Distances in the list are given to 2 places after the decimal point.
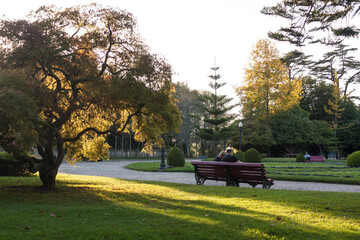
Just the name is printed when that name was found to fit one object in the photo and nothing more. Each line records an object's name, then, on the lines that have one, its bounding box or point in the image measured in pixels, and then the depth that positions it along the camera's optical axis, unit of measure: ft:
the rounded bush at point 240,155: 91.59
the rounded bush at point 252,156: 83.65
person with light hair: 43.45
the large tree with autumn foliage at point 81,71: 28.76
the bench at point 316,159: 107.18
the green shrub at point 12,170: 51.11
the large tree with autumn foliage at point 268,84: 130.93
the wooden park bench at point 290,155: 138.77
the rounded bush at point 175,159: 81.35
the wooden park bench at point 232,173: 35.88
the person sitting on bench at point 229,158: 39.31
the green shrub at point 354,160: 72.18
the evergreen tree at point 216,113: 126.52
